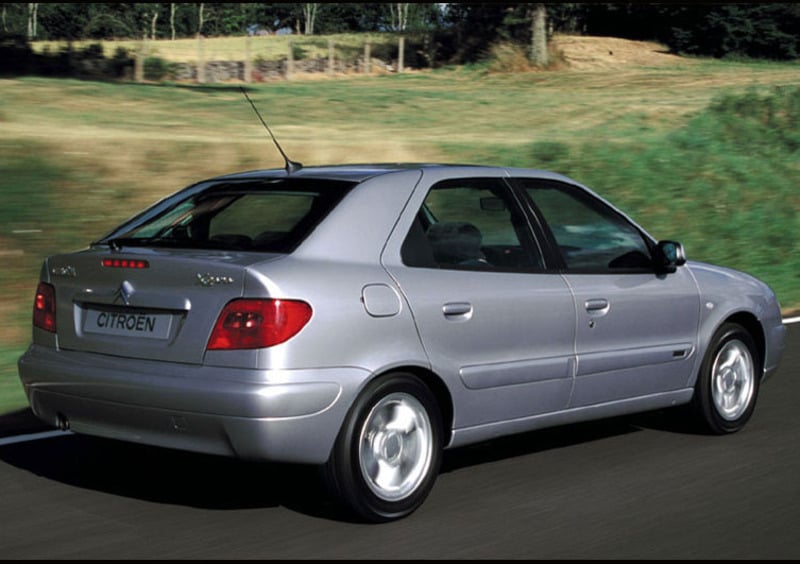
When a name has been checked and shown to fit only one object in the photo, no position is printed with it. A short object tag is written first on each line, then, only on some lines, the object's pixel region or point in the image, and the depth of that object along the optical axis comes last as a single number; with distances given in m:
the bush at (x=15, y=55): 29.39
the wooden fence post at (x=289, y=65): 39.94
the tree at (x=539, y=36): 41.97
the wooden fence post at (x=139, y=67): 33.14
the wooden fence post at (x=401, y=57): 43.09
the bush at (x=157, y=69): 34.31
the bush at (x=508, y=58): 41.03
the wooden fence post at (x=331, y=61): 41.94
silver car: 5.79
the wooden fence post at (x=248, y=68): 38.50
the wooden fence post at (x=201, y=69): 36.57
